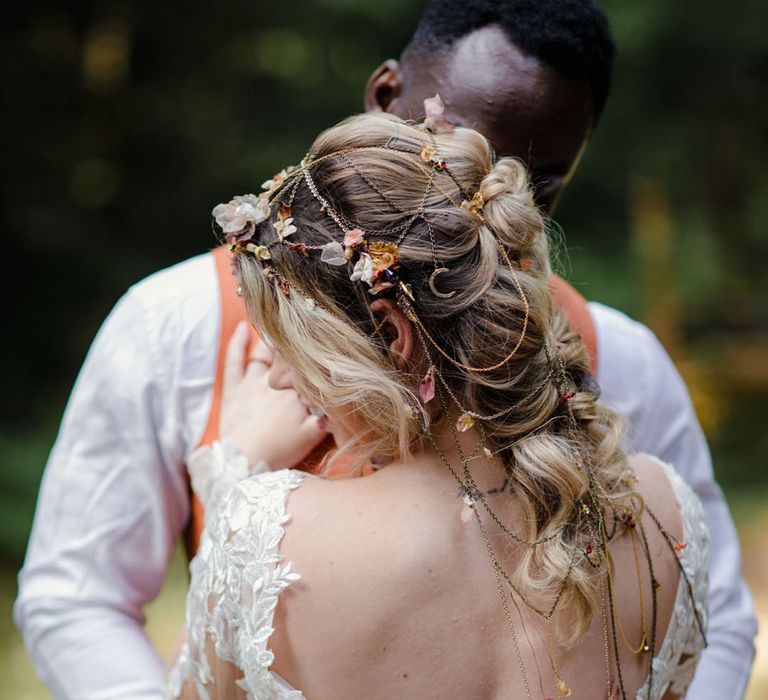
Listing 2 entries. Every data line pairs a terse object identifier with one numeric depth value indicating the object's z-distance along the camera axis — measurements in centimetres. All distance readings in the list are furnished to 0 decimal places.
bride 132
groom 180
